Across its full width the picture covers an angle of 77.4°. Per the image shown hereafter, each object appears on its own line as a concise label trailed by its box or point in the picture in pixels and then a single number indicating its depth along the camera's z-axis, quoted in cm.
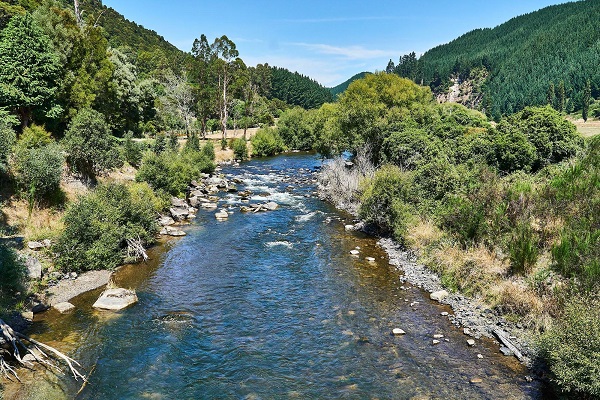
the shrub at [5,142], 2094
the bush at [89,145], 2917
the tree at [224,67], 7393
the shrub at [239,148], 7150
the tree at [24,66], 2675
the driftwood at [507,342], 1390
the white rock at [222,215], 3403
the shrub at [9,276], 1605
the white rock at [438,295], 1881
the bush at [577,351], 1045
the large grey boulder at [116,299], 1802
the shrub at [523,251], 1744
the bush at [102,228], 2122
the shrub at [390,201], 2622
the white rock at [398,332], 1600
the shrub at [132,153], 4088
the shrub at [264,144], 7700
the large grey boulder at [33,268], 1902
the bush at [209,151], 5628
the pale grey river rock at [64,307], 1752
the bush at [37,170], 2389
